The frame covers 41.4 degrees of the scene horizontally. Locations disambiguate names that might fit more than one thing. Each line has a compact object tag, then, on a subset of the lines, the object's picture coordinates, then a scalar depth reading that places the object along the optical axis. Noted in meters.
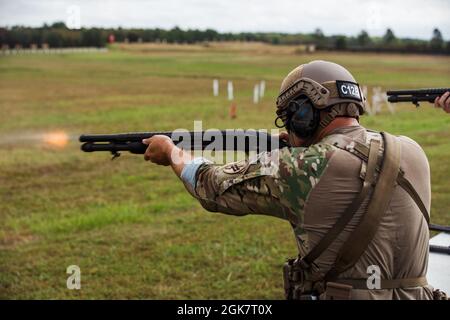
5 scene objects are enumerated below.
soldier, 2.66
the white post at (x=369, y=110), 23.19
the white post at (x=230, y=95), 28.38
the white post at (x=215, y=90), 31.23
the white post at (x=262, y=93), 30.38
